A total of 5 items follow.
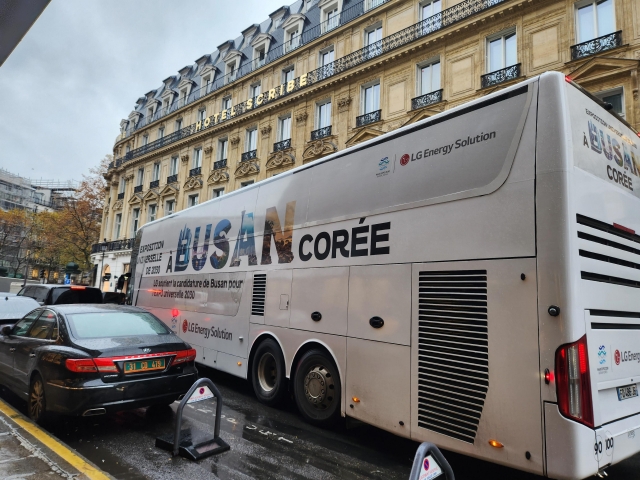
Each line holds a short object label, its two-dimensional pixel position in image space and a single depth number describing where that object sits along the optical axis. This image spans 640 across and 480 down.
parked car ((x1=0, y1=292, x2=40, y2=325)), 9.77
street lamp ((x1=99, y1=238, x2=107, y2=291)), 37.97
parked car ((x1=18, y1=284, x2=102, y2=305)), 13.46
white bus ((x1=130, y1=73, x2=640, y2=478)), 3.59
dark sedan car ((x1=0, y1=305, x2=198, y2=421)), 5.05
